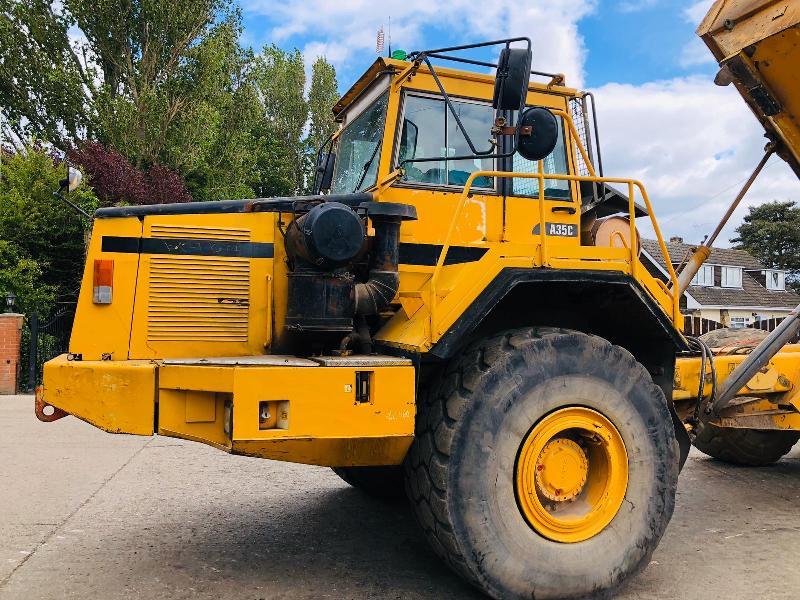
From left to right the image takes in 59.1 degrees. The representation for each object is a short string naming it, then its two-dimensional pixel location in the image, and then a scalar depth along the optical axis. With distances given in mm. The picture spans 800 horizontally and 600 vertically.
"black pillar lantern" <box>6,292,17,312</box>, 13156
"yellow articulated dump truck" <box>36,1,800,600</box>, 3301
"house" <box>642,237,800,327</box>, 38969
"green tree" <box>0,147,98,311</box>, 14023
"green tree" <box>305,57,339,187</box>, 31500
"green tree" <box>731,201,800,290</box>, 53094
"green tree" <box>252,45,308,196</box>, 30859
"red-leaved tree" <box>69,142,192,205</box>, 15734
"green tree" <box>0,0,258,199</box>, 17703
